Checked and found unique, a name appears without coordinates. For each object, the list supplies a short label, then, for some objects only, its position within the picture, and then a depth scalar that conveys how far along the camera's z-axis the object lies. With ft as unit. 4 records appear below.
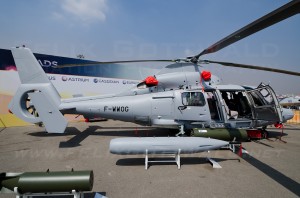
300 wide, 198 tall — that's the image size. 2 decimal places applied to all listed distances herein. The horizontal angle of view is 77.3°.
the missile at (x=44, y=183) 11.82
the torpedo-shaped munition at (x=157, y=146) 19.58
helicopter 27.61
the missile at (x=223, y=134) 24.94
